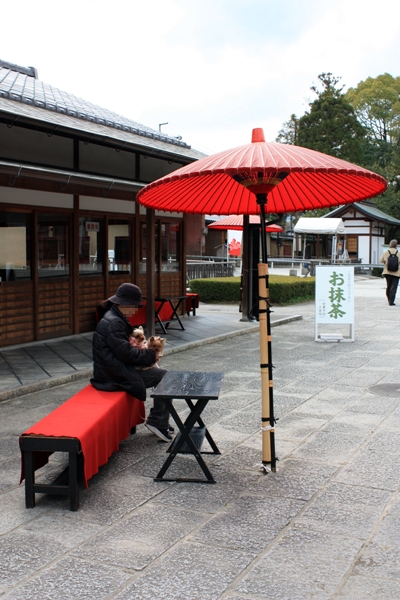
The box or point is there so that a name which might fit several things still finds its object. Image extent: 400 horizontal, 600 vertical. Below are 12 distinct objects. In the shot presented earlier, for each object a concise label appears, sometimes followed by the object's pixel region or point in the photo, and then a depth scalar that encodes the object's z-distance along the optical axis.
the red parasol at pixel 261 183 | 4.01
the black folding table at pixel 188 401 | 4.33
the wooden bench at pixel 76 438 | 3.91
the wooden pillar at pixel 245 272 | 13.68
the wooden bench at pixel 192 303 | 14.65
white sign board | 11.12
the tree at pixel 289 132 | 54.38
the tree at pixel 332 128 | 48.22
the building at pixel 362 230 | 43.56
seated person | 4.86
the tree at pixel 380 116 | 54.34
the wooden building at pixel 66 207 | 9.12
